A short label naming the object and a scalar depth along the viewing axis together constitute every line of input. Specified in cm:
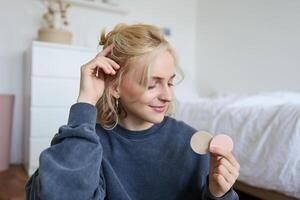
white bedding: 112
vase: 205
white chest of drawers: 194
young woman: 65
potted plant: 206
